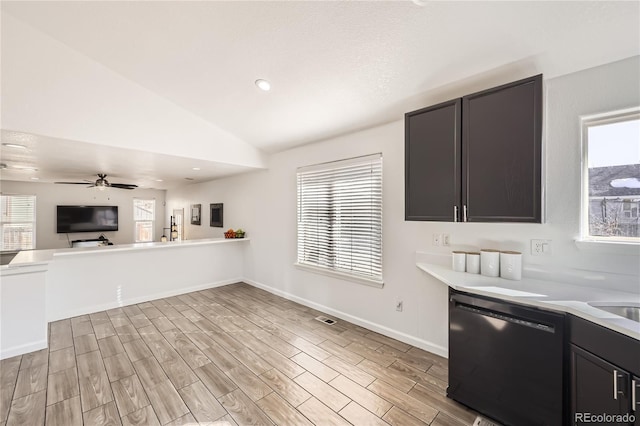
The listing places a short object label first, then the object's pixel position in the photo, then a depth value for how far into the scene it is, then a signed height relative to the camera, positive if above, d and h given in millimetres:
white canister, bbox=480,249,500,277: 2031 -392
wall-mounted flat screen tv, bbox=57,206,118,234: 6801 -186
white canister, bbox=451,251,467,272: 2209 -413
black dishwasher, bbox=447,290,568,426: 1465 -944
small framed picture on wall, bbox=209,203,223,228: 5925 -52
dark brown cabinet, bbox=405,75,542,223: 1691 +436
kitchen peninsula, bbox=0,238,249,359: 2604 -961
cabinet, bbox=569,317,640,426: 1131 -787
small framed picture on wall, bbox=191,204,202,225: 6852 -8
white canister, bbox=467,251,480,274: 2133 -415
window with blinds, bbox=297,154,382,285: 3043 -44
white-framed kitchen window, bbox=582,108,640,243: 1689 +265
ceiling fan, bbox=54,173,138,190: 4727 +538
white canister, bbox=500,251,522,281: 1940 -397
